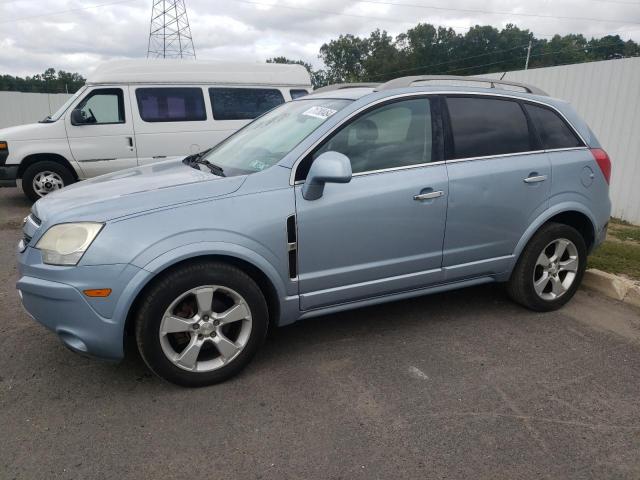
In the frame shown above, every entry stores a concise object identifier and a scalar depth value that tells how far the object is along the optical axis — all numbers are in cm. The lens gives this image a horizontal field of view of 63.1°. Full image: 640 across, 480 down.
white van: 823
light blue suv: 284
